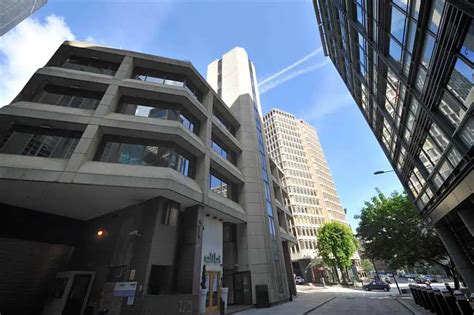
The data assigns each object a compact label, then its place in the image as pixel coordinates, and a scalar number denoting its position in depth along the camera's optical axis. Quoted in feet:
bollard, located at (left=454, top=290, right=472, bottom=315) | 29.53
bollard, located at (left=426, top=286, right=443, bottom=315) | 37.04
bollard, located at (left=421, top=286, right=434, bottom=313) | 41.95
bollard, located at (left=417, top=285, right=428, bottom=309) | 45.09
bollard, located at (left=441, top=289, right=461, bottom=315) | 31.77
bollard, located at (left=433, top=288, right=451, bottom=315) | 34.03
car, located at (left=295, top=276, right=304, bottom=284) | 181.68
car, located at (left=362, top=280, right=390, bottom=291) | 118.93
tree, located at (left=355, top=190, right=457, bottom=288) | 73.56
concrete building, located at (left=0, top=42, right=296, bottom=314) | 42.98
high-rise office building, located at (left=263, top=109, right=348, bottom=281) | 203.21
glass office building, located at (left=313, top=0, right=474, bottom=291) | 25.71
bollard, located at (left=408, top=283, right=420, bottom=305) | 53.04
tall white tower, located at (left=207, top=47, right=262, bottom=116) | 104.88
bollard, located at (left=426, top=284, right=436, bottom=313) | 39.18
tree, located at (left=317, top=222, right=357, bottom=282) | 150.51
